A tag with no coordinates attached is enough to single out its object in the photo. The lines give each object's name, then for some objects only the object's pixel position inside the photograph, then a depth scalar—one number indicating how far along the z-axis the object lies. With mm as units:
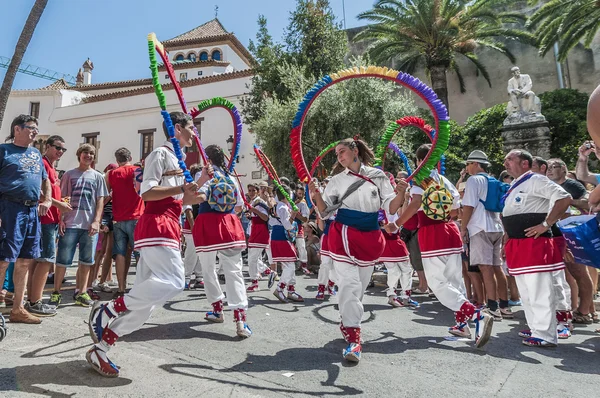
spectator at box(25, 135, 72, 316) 4785
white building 27203
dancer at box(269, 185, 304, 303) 6680
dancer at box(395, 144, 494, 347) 4441
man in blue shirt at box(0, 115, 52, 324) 4207
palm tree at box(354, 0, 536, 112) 20688
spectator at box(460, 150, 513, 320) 5719
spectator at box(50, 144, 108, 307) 5531
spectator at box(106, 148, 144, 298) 6078
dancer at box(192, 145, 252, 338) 4523
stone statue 16844
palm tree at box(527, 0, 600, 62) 16859
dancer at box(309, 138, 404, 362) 3943
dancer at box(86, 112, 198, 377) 3257
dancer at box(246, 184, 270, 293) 7508
